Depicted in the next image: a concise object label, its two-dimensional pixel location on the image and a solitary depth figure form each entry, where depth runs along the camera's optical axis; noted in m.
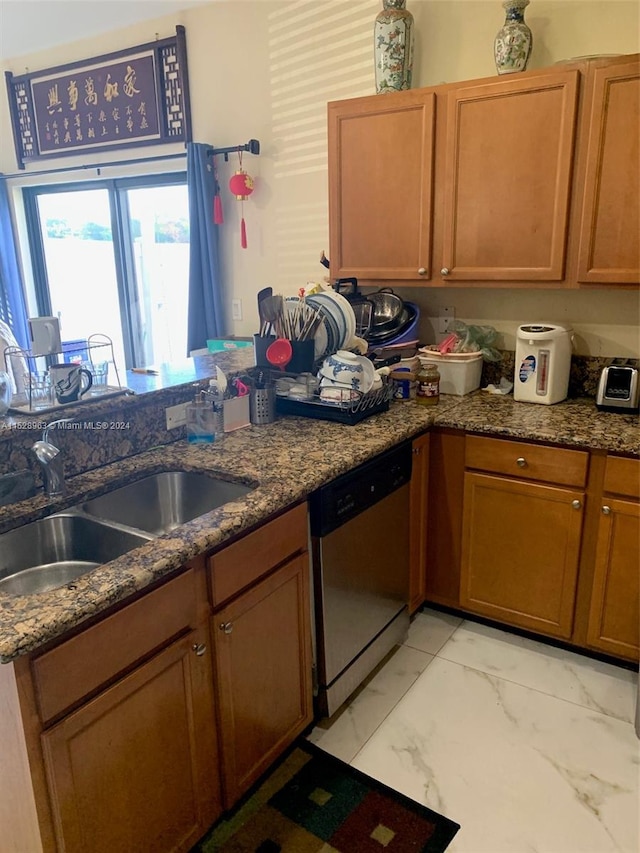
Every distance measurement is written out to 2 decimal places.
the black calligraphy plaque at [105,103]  3.49
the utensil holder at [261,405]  2.28
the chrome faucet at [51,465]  1.57
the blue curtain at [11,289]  4.50
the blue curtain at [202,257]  3.37
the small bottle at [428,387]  2.48
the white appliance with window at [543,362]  2.39
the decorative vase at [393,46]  2.48
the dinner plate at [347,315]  2.39
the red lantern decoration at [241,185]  3.26
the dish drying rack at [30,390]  1.79
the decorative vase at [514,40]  2.26
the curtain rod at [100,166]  3.67
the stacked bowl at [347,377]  2.25
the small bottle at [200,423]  2.10
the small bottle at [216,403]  2.15
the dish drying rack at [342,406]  2.25
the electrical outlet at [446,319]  2.85
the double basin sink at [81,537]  1.52
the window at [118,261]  4.03
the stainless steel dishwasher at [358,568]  1.87
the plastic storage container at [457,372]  2.63
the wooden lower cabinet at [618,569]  2.06
